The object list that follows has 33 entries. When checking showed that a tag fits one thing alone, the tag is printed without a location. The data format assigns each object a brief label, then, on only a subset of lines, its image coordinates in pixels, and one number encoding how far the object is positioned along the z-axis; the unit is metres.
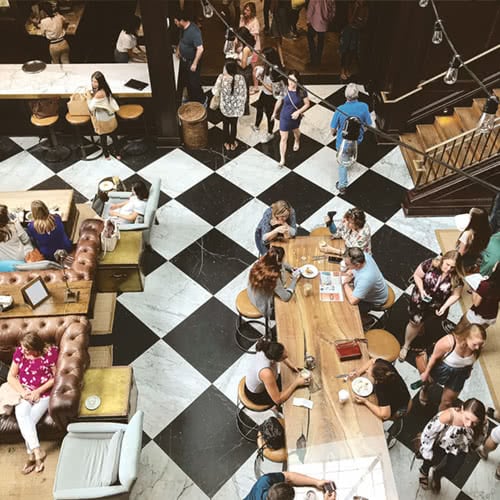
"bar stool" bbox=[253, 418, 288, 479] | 4.21
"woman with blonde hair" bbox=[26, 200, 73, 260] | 5.41
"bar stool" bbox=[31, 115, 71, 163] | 7.59
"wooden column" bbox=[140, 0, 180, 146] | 6.55
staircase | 6.59
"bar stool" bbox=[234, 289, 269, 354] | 5.24
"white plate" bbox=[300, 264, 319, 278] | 5.11
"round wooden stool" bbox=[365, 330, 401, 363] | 4.87
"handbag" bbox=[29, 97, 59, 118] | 7.27
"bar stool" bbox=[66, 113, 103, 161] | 7.19
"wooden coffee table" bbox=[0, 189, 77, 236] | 6.23
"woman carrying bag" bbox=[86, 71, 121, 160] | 6.78
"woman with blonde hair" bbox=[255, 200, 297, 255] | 5.34
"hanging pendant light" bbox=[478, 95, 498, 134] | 2.95
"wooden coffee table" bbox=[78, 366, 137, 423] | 4.62
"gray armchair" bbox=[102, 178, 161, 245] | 6.00
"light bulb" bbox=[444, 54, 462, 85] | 3.91
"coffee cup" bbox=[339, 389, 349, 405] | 4.23
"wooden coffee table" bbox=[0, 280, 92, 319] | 5.07
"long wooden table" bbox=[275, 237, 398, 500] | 3.93
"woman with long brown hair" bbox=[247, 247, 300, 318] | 4.79
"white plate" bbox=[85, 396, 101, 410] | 4.64
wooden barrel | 7.41
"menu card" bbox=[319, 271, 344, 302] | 4.96
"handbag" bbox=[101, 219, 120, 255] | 5.75
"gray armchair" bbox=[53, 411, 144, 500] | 4.03
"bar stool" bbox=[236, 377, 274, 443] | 4.60
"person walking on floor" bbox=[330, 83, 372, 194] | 6.21
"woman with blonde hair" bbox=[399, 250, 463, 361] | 4.96
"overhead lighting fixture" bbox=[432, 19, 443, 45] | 4.56
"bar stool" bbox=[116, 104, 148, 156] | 7.30
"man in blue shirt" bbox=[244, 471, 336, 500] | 3.44
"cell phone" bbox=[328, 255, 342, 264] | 5.26
